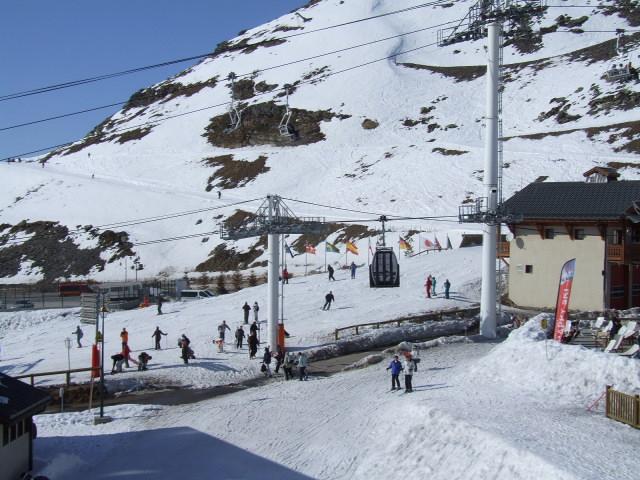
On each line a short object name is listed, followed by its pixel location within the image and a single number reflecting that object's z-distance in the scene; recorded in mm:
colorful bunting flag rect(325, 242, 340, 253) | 53656
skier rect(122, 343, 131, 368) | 30500
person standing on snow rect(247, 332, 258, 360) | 31453
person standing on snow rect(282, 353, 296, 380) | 27688
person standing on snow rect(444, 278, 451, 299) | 41100
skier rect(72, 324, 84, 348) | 37719
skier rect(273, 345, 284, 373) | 29595
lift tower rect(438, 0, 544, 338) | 32594
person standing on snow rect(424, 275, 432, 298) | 41312
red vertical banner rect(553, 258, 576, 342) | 22609
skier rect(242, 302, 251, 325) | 38531
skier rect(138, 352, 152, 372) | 29844
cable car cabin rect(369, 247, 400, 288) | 34656
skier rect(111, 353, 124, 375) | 29703
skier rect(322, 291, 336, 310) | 40584
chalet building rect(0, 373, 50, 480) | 16695
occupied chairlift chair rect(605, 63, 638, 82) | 88750
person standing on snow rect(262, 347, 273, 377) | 29109
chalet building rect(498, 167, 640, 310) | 36719
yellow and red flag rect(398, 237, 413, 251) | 54881
